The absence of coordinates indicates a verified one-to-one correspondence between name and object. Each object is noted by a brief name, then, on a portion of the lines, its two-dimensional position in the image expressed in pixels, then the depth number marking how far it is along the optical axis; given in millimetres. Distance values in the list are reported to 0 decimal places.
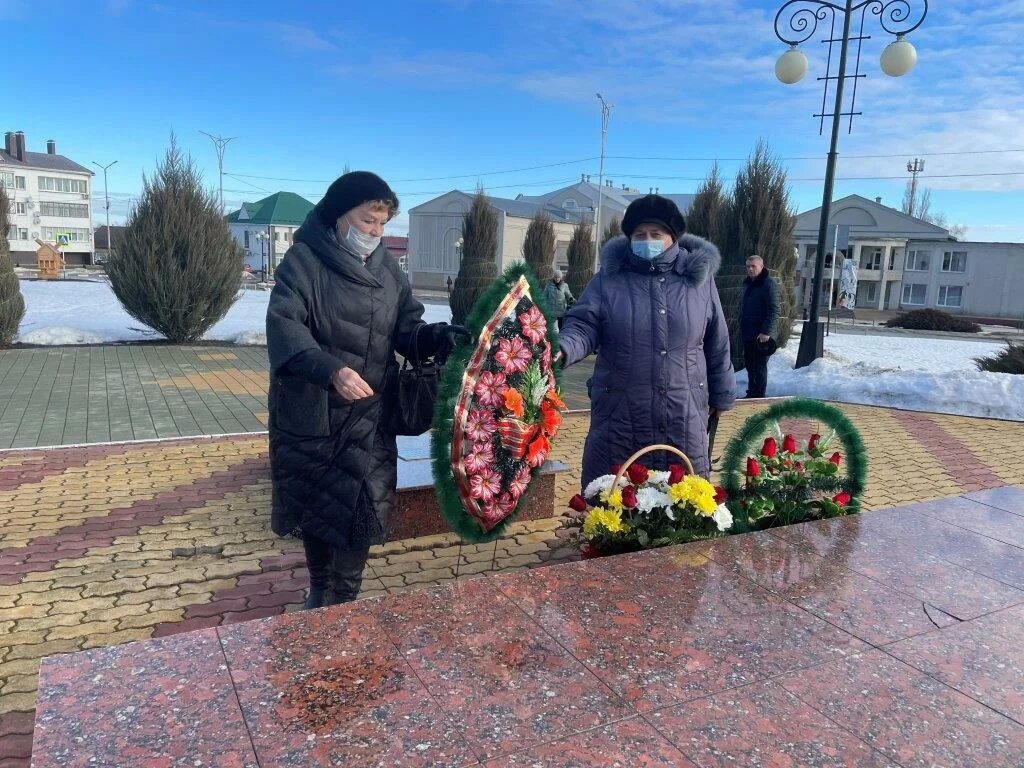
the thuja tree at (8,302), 11938
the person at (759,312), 7926
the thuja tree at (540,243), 20812
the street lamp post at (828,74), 9164
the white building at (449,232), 40625
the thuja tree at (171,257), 13094
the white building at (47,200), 60312
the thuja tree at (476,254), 17359
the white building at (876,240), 43562
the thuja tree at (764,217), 12156
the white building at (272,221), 64125
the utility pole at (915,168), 55981
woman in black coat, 2551
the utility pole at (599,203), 30433
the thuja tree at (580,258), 22625
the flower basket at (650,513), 2904
